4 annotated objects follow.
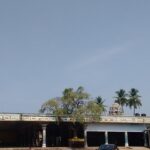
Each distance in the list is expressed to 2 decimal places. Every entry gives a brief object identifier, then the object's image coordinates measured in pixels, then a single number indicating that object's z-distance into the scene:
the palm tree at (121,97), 105.94
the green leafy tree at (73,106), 62.41
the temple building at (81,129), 62.47
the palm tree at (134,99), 103.50
